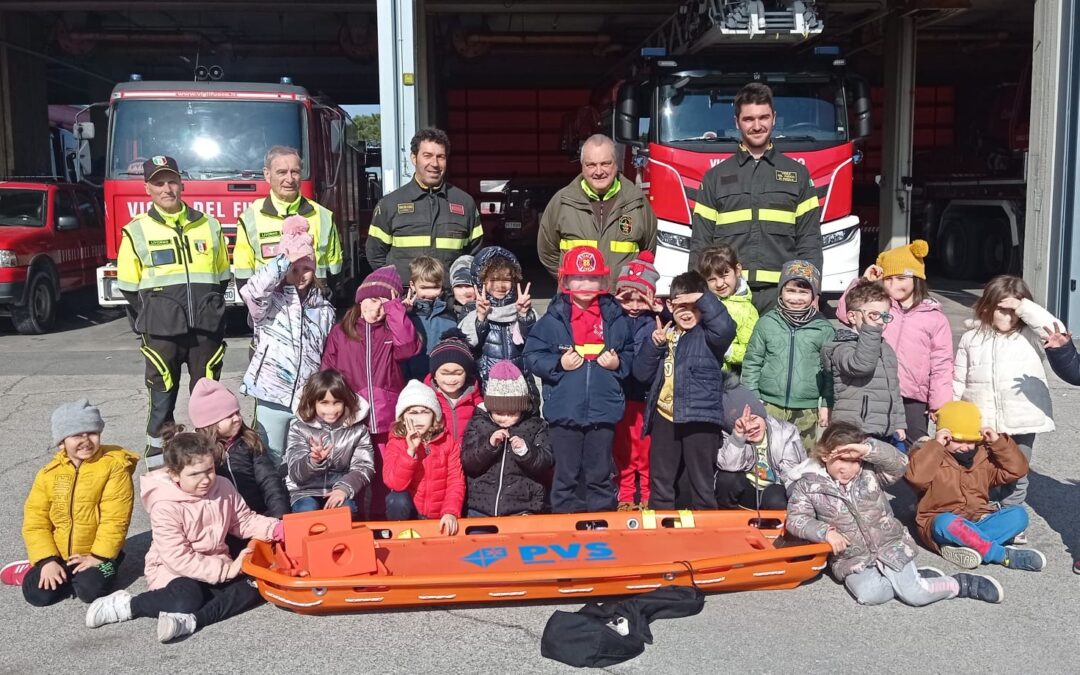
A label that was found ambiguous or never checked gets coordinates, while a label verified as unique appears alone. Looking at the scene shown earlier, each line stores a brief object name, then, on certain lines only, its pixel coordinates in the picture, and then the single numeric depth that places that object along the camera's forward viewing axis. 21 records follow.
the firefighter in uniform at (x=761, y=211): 5.46
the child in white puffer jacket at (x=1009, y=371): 4.78
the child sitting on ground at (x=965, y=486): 4.54
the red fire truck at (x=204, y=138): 10.54
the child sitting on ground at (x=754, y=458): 4.94
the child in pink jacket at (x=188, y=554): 3.98
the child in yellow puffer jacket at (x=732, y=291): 5.18
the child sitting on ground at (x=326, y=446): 4.75
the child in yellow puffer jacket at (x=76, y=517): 4.20
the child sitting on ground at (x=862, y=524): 4.12
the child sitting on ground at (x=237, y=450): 4.55
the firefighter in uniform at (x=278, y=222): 5.84
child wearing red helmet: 4.81
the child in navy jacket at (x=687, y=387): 4.77
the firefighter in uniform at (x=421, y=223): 5.93
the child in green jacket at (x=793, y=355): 5.07
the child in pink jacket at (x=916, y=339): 5.15
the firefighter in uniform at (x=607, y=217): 5.59
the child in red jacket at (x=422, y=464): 4.66
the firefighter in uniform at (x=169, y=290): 5.59
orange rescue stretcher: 3.88
